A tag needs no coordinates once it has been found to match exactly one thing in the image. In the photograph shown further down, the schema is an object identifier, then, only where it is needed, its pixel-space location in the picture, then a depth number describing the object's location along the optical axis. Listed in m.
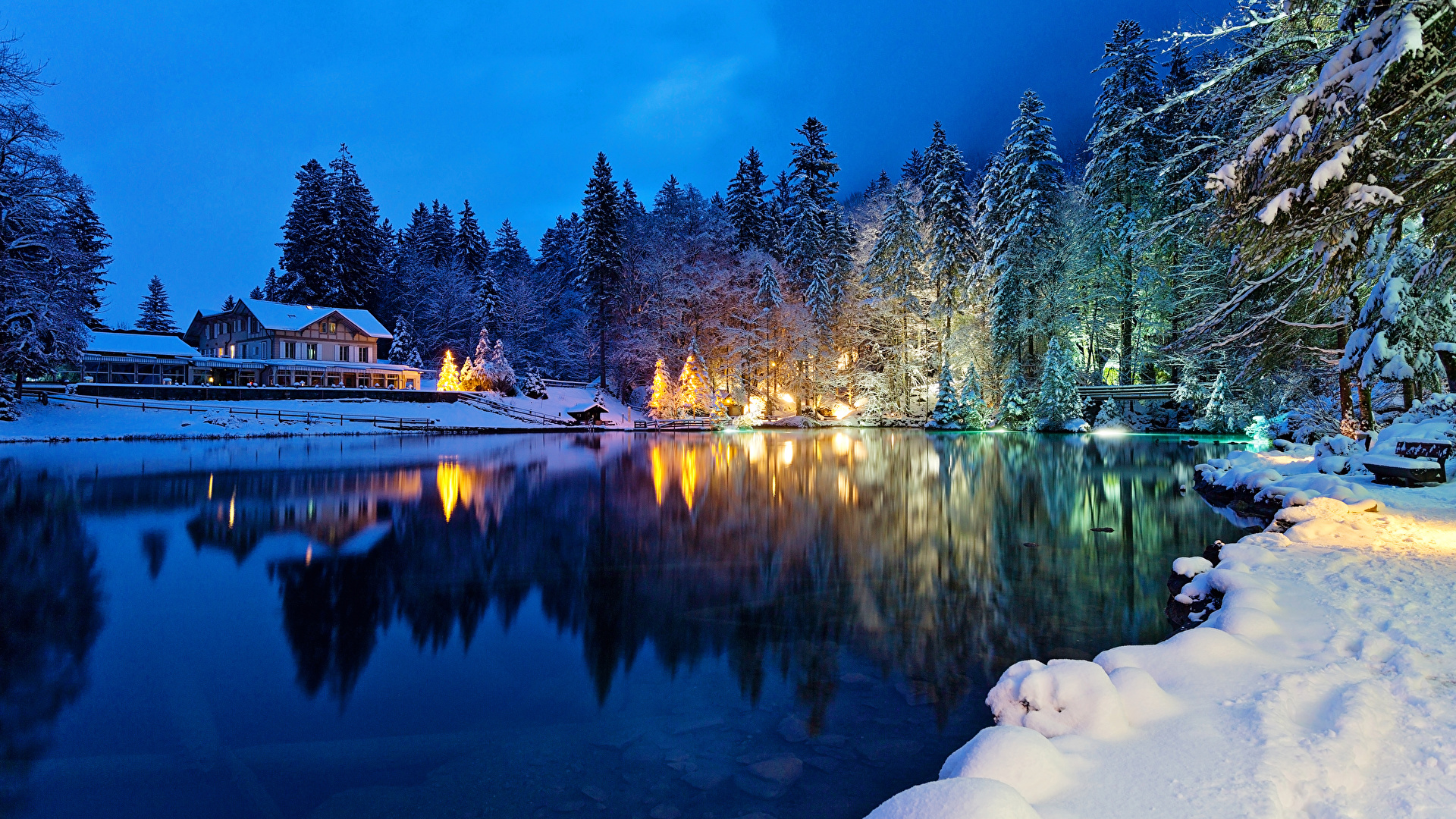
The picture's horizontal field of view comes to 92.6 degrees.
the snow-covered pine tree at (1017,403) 40.38
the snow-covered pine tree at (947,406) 42.84
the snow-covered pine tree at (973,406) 42.28
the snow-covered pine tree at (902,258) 44.66
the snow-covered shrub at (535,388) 49.94
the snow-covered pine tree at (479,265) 55.22
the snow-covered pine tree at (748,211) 52.31
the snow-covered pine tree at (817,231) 46.84
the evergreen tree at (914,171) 64.79
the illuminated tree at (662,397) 43.41
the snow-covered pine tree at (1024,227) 39.59
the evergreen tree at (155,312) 64.44
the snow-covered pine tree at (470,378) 49.16
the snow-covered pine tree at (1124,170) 35.44
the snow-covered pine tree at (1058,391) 37.44
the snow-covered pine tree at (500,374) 49.41
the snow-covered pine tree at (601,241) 49.12
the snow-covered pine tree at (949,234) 43.47
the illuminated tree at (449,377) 48.12
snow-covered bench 11.07
